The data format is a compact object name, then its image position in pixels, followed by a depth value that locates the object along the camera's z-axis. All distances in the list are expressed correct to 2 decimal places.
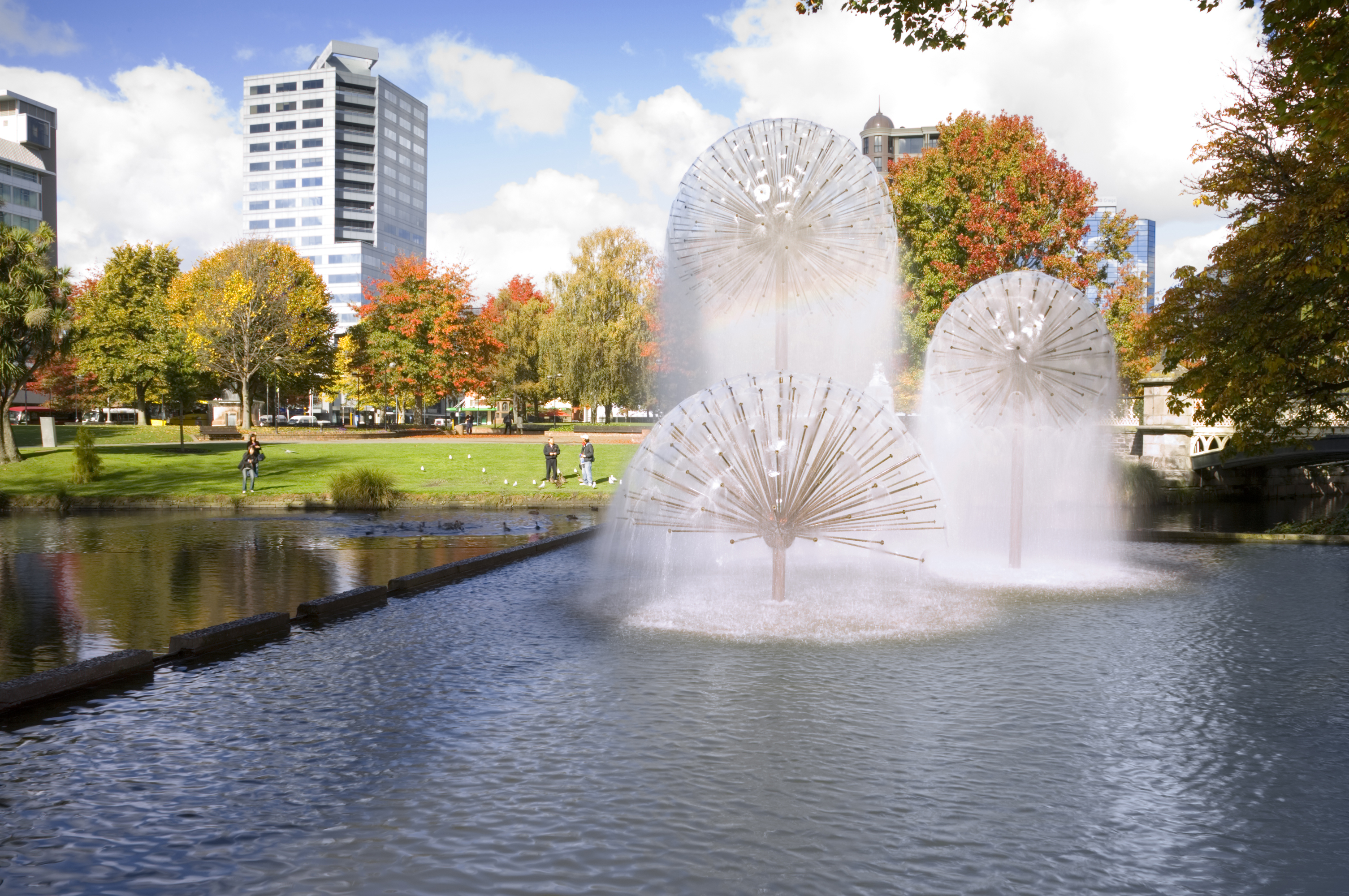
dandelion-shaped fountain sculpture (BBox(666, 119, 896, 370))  16.61
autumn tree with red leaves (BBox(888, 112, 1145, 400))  44.03
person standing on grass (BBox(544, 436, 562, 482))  38.69
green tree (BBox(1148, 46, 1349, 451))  21.42
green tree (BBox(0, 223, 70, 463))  42.69
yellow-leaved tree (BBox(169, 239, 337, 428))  67.25
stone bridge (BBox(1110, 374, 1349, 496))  46.03
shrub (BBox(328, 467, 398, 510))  33.31
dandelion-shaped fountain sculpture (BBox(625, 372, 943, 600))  13.09
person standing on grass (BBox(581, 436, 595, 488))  38.00
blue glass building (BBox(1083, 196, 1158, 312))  44.66
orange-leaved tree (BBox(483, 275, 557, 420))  86.94
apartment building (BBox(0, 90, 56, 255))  106.38
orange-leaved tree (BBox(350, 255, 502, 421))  72.12
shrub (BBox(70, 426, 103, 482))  38.62
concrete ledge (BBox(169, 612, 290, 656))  10.66
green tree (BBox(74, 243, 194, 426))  67.31
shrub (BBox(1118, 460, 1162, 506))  43.38
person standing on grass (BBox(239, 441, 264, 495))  36.38
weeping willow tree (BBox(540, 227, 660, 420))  66.88
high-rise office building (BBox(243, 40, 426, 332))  169.50
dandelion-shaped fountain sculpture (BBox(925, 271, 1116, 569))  18.11
